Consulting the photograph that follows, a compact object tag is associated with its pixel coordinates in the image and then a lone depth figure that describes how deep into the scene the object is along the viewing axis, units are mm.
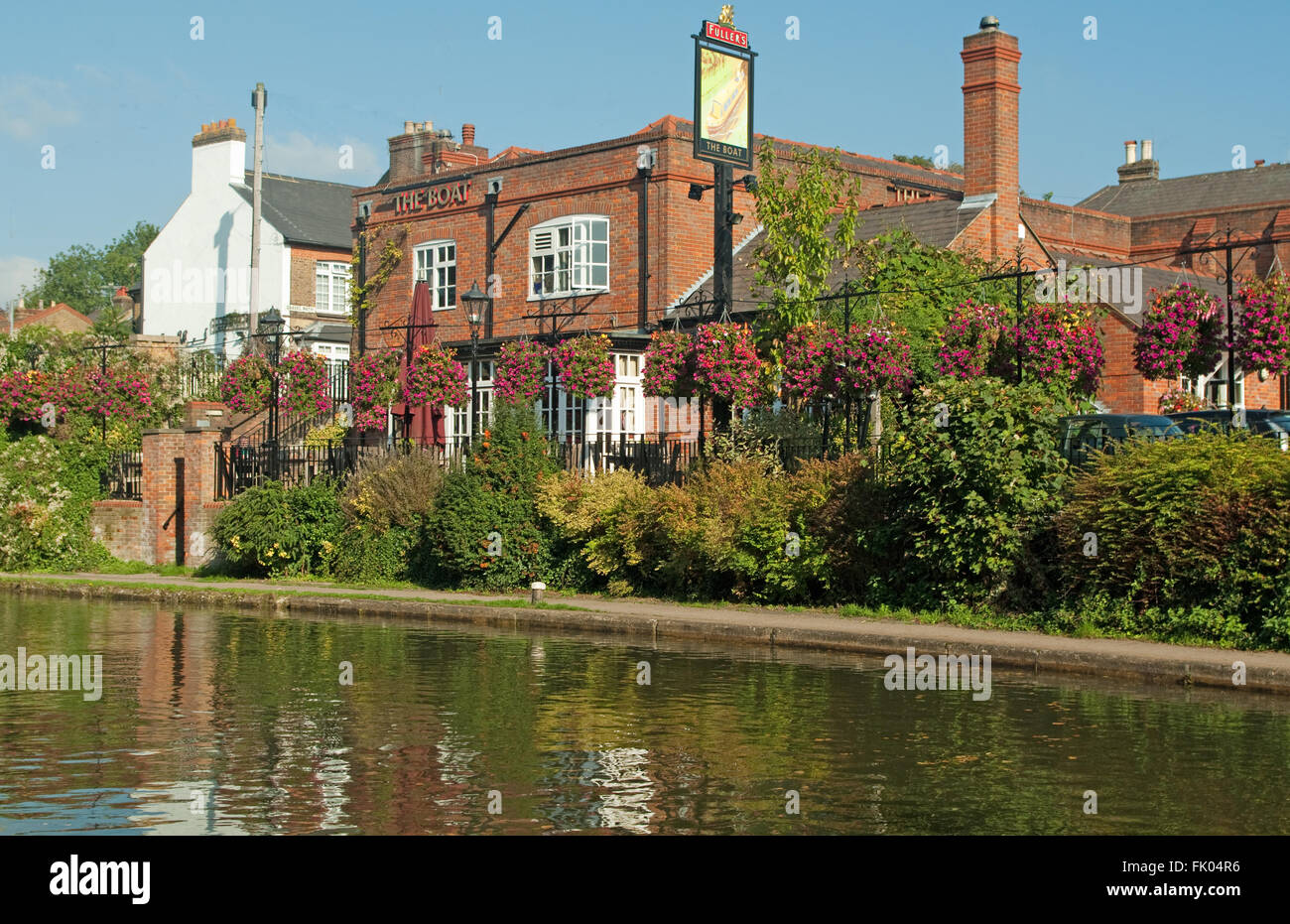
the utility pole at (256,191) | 42625
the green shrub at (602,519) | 21734
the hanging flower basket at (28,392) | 30922
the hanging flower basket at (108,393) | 31578
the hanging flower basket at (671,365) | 23250
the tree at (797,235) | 24484
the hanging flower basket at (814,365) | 20797
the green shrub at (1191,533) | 15328
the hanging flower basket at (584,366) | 26094
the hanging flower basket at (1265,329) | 19719
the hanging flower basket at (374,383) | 28719
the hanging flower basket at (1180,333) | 20297
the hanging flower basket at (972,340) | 19938
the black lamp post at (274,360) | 28828
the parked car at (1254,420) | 19812
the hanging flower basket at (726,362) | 22391
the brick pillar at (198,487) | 28594
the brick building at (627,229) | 31578
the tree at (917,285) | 25578
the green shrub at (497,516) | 22969
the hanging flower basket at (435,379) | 27594
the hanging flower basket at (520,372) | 26578
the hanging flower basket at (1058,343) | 19281
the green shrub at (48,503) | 28578
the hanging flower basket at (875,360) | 20281
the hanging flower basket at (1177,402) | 23484
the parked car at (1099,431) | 18766
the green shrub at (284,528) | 25469
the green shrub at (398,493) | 24719
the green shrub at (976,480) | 17469
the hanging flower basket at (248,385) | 31047
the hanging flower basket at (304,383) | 30250
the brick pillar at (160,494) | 29109
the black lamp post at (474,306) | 27312
